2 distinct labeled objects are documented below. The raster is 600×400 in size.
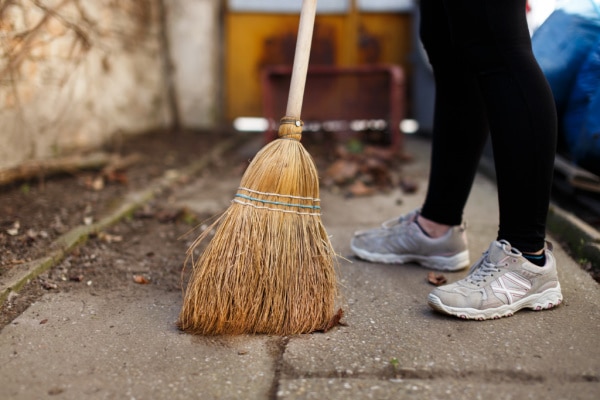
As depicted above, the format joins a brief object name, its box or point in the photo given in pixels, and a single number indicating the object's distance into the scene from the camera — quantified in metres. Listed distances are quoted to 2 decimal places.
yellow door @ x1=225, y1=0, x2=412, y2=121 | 5.77
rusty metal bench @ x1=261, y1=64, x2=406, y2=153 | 4.35
